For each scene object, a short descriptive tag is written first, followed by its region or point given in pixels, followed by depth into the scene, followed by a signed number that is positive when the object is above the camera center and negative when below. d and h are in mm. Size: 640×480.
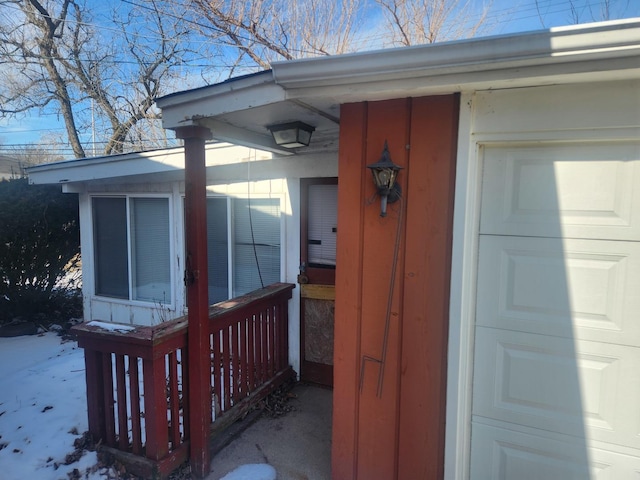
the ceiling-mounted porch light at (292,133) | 2633 +547
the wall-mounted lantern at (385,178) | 1927 +172
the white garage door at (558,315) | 1714 -484
